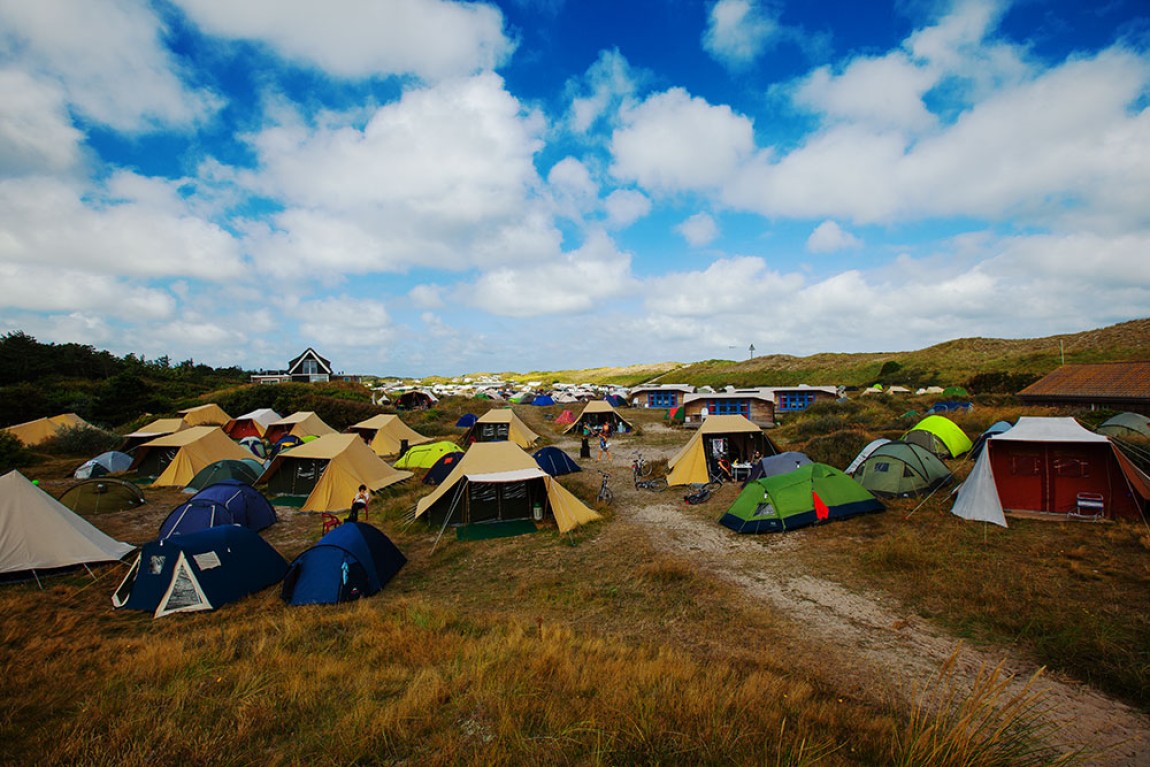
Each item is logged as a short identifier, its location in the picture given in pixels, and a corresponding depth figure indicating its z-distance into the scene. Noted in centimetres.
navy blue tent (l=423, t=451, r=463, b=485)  1877
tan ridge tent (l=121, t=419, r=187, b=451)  2545
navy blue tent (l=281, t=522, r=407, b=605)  927
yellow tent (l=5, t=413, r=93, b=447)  2738
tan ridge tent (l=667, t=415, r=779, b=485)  1819
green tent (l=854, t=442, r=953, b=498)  1420
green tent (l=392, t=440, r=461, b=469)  2262
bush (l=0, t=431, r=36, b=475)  2212
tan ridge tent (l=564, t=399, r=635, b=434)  3556
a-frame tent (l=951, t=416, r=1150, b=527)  1120
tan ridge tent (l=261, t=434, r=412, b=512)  1684
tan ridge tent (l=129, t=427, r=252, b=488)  2023
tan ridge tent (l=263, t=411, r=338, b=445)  2781
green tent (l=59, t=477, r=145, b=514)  1595
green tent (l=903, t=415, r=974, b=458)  1956
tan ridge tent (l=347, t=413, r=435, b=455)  2772
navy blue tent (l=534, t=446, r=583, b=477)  2066
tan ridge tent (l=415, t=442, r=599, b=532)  1351
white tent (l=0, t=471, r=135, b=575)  1015
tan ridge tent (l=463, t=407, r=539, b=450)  3000
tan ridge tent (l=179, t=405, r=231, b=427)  3234
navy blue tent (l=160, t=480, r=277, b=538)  1231
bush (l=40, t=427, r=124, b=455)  2697
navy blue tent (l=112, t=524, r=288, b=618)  908
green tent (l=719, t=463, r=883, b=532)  1230
